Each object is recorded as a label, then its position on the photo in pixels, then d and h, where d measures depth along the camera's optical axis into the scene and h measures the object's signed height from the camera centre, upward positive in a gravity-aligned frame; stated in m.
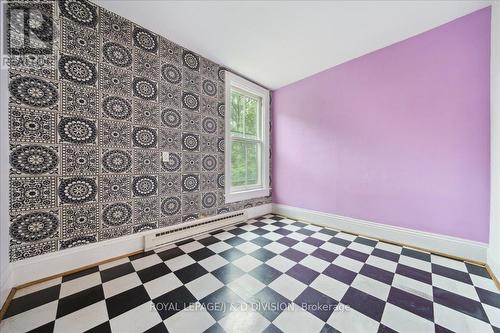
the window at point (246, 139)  3.04 +0.48
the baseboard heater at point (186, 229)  2.14 -0.89
